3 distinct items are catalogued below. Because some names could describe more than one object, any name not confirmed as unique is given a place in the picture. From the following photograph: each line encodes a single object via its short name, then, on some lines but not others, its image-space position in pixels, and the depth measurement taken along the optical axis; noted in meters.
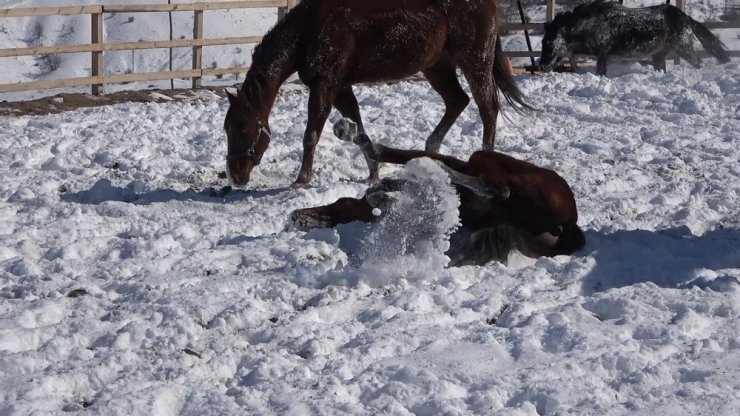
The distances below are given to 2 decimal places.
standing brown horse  15.02
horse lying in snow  10.38
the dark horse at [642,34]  31.32
